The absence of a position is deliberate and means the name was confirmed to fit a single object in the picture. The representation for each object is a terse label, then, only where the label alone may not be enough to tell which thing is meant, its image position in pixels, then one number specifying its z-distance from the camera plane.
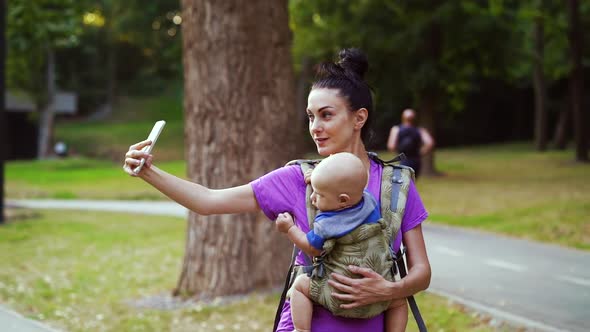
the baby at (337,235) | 2.80
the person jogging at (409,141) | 14.27
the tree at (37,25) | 18.14
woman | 3.03
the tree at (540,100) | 41.38
